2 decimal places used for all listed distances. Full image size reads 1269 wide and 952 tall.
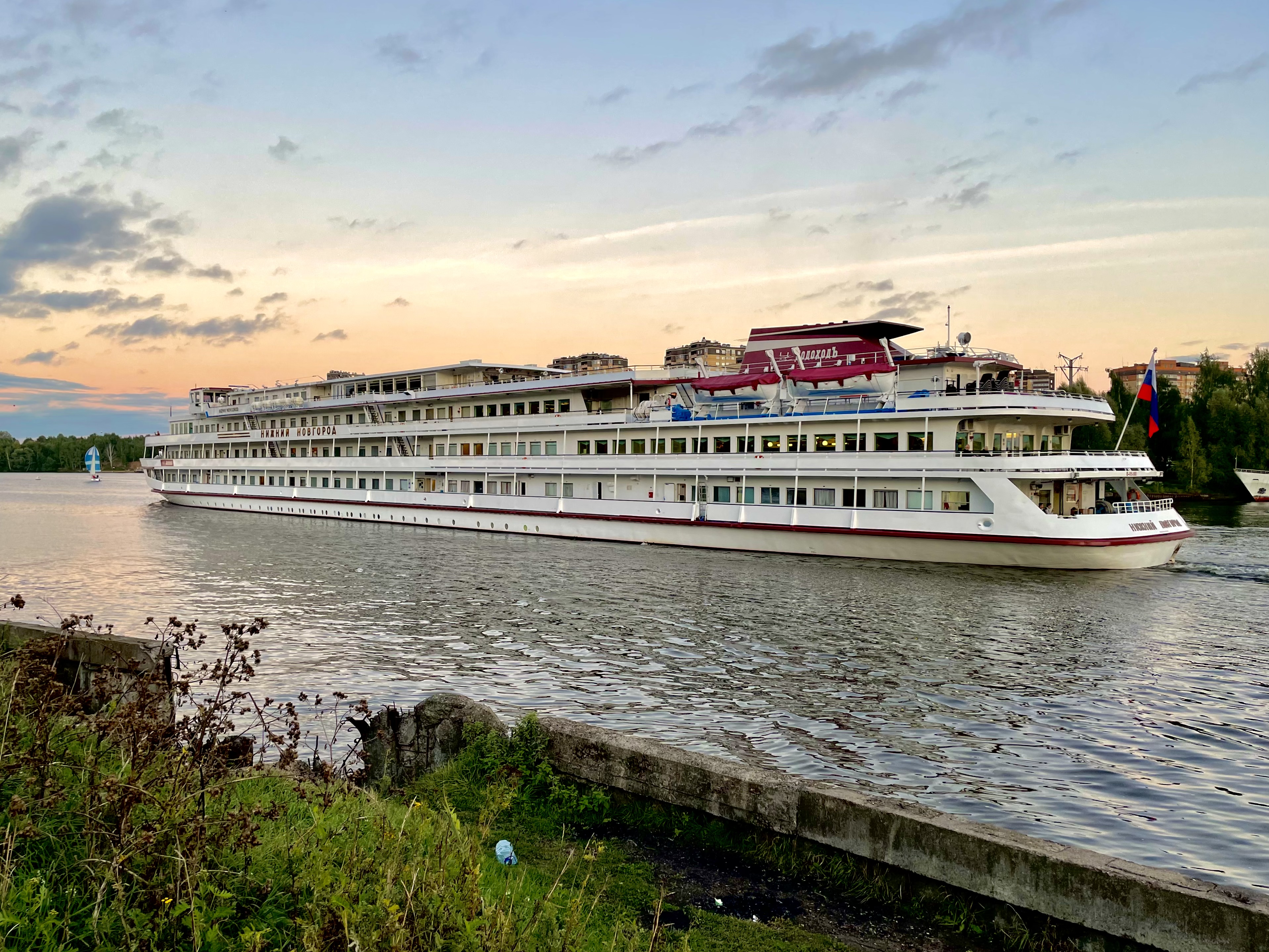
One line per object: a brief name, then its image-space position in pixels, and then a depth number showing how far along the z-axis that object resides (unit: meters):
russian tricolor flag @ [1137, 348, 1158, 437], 33.16
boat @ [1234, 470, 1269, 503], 79.69
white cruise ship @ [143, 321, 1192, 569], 31.97
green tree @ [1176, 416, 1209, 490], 84.25
